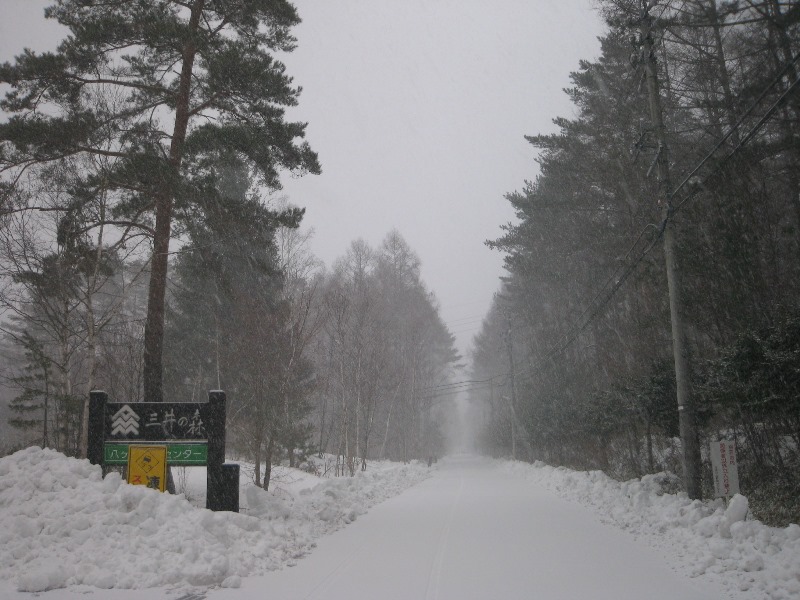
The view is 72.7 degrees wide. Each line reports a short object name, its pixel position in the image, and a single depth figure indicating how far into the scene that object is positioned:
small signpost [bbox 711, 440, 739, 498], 8.54
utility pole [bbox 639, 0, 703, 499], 10.45
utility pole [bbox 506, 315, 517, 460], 34.96
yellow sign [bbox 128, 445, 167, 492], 9.32
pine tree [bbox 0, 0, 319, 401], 10.66
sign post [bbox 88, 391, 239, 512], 9.33
